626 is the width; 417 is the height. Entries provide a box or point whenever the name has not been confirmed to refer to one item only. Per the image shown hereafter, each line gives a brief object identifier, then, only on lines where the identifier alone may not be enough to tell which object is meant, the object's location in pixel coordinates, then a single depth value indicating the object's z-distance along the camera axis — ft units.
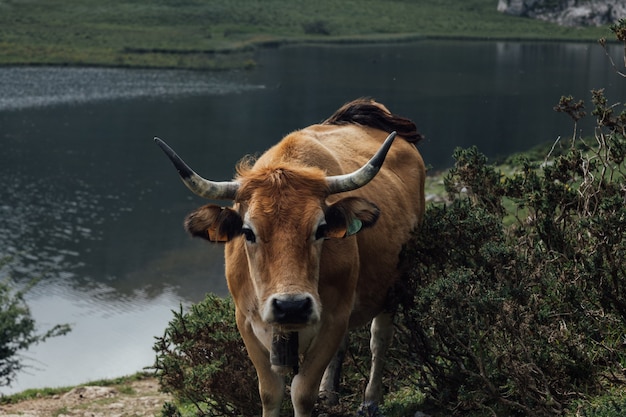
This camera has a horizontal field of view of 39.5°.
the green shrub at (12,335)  64.13
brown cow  20.02
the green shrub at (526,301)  22.26
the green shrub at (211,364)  27.58
